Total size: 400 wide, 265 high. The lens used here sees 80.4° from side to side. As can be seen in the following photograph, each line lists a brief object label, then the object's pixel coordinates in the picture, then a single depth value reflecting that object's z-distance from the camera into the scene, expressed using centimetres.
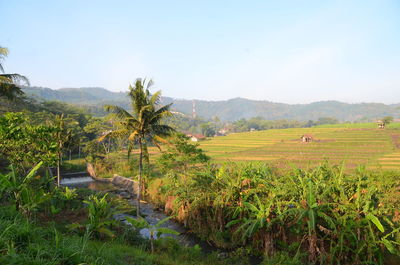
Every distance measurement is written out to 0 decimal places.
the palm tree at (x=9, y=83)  1612
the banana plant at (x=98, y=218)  747
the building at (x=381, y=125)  7316
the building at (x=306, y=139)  5608
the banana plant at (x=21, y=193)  650
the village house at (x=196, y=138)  8385
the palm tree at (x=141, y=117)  1448
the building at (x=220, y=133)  13598
